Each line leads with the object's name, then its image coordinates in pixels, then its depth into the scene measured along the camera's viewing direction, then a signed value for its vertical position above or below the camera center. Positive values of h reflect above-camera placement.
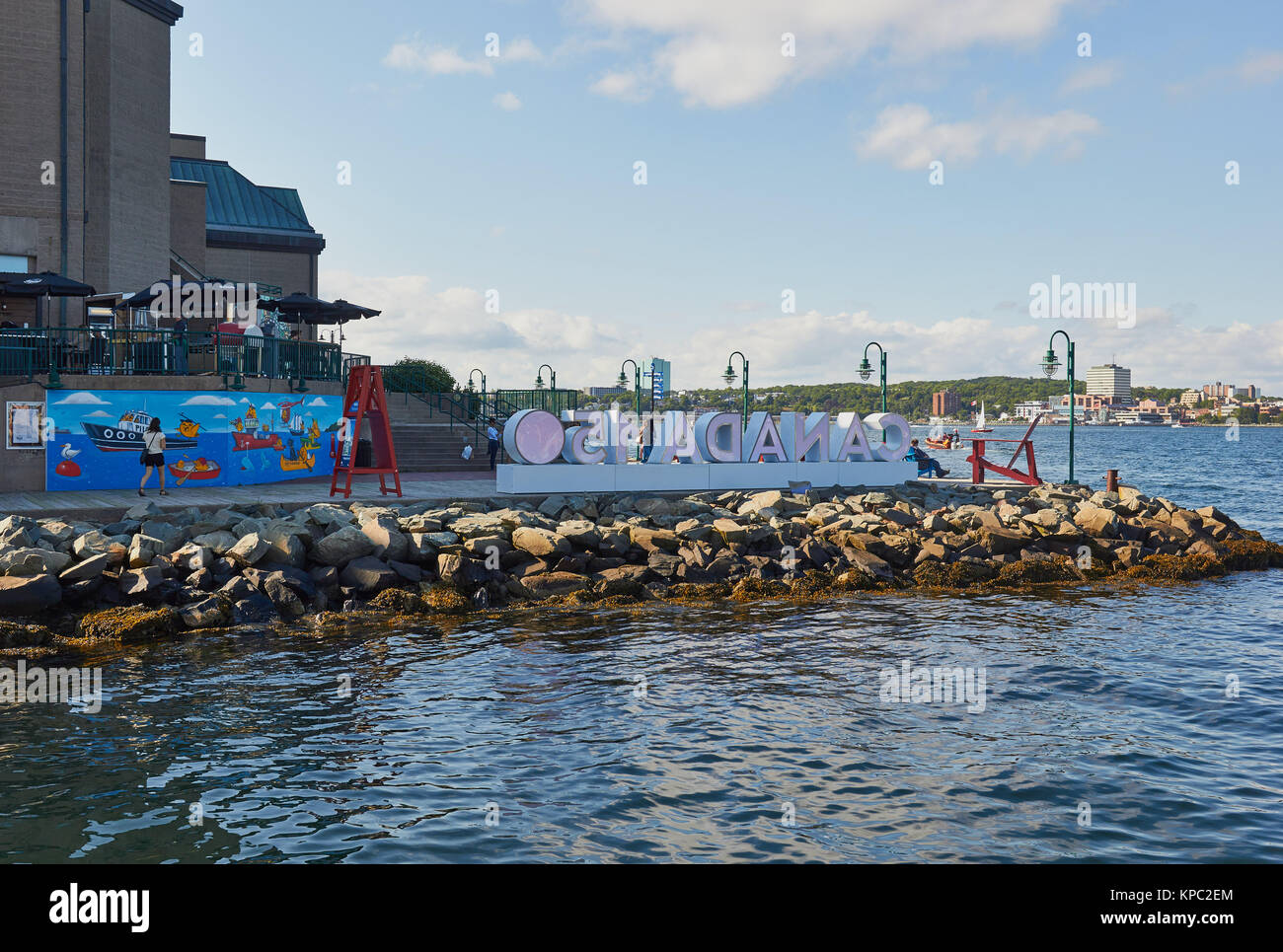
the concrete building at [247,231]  49.56 +10.39
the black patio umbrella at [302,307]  32.25 +4.29
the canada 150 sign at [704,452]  27.30 -0.32
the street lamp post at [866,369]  41.22 +3.10
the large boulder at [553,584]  20.30 -2.98
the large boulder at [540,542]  21.34 -2.23
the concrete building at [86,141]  33.31 +10.44
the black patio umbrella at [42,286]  26.90 +4.02
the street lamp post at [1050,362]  35.84 +3.02
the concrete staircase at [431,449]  34.00 -0.37
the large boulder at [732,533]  23.41 -2.15
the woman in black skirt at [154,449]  23.34 -0.35
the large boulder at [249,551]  19.03 -2.23
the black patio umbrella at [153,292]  28.57 +4.13
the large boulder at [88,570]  17.44 -2.43
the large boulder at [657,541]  22.70 -2.30
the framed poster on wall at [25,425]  23.80 +0.19
